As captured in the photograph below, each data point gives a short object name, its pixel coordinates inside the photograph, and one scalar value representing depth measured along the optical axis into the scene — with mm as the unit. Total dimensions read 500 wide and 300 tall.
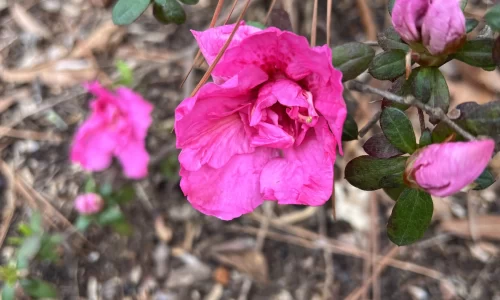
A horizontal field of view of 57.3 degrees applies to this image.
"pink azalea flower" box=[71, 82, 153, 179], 234
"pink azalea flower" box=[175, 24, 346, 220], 109
